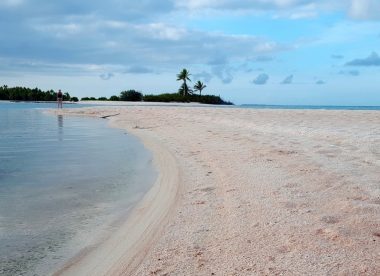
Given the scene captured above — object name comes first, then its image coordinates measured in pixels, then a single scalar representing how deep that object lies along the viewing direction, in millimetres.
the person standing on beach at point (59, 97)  49062
